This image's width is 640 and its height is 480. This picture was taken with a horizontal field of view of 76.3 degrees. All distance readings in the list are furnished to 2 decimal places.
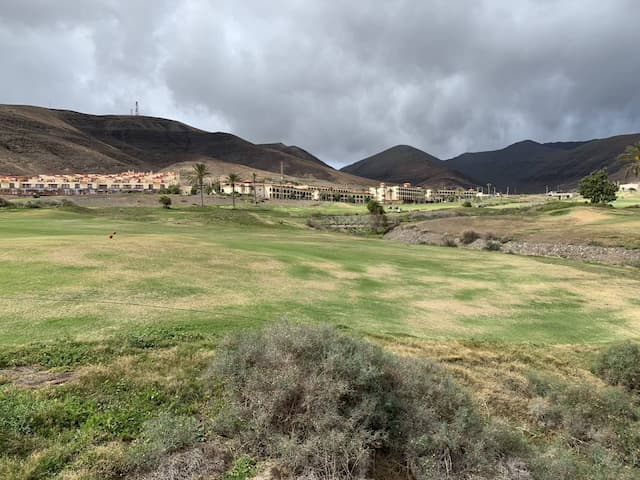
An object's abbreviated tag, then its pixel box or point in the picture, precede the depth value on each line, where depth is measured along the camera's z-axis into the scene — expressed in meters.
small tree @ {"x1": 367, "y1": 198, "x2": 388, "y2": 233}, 83.06
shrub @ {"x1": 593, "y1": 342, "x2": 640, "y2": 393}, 10.18
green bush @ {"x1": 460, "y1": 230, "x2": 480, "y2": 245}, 56.12
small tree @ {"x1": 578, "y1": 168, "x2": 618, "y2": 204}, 100.12
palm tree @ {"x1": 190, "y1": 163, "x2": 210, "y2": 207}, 100.00
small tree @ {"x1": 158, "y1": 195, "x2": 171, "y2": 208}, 94.88
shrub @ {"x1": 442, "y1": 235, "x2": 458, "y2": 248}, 53.87
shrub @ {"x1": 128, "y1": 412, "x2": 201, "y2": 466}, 5.22
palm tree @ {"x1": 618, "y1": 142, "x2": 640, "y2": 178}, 74.14
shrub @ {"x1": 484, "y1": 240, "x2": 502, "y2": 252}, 50.30
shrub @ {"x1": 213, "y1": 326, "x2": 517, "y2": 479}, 5.41
